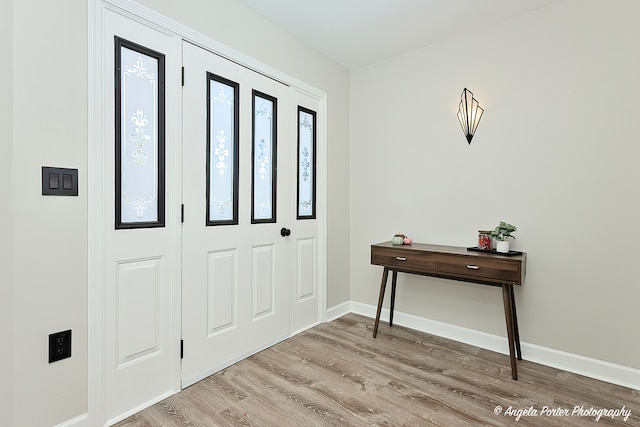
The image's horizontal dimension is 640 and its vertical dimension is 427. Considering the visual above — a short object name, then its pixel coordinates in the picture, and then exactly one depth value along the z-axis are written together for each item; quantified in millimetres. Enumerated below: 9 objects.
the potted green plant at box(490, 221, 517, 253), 2340
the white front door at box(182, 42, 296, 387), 2078
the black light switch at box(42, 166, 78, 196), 1486
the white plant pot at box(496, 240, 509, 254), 2338
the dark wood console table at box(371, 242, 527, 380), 2176
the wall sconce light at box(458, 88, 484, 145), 2695
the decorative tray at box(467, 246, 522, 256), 2326
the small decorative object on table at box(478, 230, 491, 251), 2480
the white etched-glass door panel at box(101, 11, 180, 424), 1688
